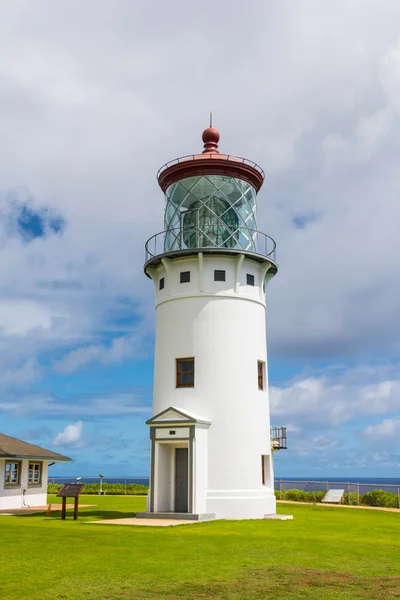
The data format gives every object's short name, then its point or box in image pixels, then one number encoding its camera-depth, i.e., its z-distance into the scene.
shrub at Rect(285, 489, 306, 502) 37.44
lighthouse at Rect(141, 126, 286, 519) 24.36
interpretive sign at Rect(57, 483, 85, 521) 21.98
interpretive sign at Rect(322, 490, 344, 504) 34.84
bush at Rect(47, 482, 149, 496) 43.84
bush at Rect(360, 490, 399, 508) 33.49
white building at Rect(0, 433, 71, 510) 28.98
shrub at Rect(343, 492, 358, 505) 35.06
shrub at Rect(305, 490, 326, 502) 36.75
